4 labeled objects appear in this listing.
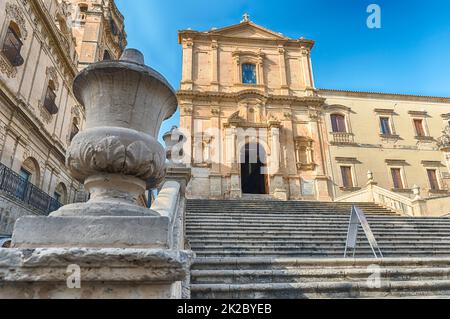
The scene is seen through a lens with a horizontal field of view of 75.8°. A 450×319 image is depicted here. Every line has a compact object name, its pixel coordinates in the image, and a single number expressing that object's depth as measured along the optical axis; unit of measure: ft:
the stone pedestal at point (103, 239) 4.28
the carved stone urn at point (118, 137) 6.41
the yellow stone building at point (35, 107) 35.53
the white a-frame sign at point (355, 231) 17.72
